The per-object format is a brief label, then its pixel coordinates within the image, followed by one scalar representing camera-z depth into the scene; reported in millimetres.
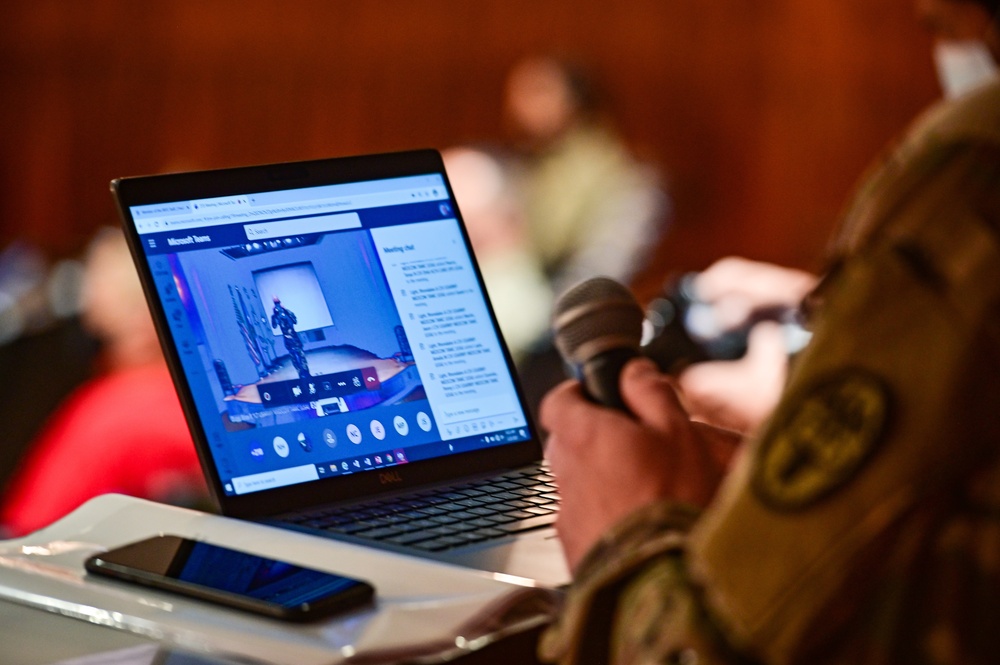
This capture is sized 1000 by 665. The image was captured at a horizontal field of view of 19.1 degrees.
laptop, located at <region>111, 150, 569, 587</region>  2005
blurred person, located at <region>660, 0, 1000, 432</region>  2494
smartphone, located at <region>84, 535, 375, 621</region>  1782
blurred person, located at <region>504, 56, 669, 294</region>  5670
